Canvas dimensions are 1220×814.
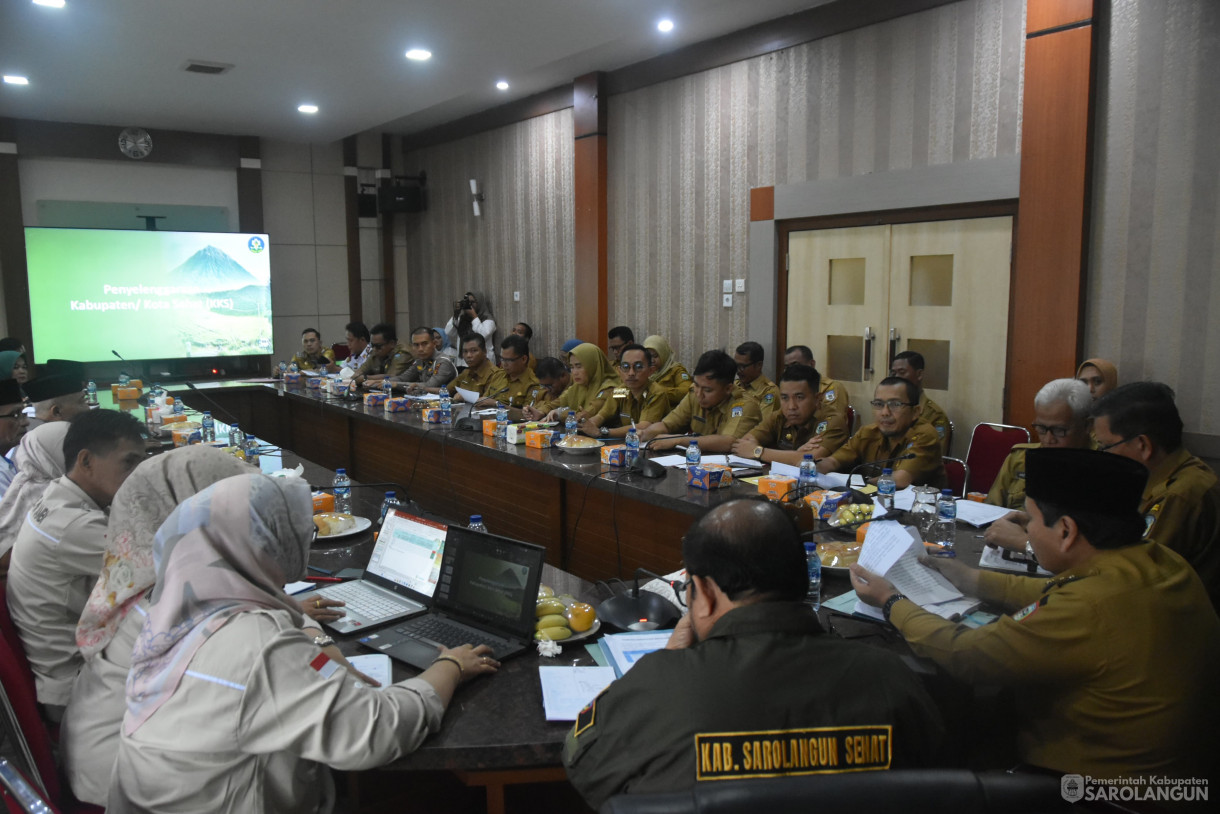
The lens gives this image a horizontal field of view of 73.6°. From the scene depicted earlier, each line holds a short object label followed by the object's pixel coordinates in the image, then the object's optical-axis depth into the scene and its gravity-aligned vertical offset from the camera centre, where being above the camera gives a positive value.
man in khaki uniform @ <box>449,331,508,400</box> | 6.00 -0.36
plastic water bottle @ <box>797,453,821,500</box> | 2.91 -0.54
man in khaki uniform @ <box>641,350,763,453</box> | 4.15 -0.44
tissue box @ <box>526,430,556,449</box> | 3.85 -0.53
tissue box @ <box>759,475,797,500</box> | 2.76 -0.55
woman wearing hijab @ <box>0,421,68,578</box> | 2.43 -0.44
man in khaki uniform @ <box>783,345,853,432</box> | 3.84 -0.38
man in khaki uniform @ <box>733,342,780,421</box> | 4.47 -0.28
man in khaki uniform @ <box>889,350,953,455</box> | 4.14 -0.28
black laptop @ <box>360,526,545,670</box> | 1.72 -0.62
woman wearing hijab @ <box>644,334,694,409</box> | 4.98 -0.35
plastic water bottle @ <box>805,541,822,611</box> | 1.95 -0.62
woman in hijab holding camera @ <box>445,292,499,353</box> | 8.16 +0.03
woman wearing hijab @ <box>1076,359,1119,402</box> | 3.84 -0.24
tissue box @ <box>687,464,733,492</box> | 2.99 -0.56
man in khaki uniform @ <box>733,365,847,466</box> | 3.56 -0.49
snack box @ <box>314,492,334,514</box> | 2.74 -0.60
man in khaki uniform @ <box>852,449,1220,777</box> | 1.41 -0.57
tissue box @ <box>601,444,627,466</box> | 3.40 -0.54
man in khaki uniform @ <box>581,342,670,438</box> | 4.91 -0.45
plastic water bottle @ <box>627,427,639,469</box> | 3.43 -0.53
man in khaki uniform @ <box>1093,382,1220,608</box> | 2.19 -0.40
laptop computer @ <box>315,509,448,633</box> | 1.92 -0.63
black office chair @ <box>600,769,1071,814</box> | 0.81 -0.47
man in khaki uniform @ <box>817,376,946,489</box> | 3.29 -0.46
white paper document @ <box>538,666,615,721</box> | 1.47 -0.68
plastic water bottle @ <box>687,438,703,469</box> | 3.38 -0.53
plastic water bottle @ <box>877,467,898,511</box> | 2.68 -0.56
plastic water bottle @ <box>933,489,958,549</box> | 2.38 -0.58
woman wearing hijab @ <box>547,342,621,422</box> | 5.23 -0.38
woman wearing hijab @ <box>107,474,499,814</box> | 1.24 -0.56
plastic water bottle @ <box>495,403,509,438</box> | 4.09 -0.50
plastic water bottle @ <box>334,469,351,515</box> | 2.89 -0.62
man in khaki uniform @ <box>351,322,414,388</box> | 7.20 -0.28
